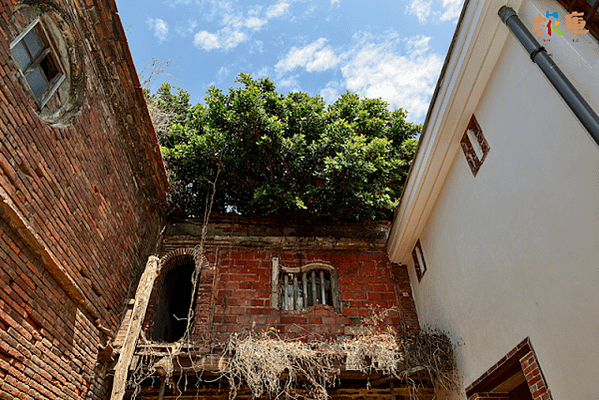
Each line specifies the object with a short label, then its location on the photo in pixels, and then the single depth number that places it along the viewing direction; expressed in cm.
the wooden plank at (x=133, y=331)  498
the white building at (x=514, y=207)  354
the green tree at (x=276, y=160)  828
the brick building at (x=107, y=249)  409
